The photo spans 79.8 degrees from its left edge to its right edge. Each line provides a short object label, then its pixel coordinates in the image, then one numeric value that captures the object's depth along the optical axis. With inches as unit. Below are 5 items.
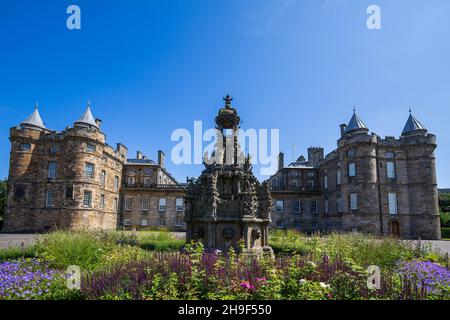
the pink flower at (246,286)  170.7
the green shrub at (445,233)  1283.2
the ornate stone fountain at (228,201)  418.6
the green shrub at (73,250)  338.6
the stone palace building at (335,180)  1168.2
